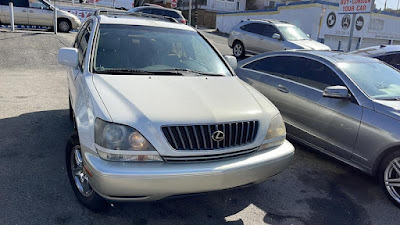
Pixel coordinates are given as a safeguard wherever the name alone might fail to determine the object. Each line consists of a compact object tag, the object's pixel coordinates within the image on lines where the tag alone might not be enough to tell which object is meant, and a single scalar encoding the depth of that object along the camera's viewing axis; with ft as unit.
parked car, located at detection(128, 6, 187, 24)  58.21
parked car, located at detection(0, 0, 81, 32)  48.98
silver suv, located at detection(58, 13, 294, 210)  8.11
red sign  79.56
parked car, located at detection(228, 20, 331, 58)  39.62
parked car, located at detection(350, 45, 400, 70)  25.16
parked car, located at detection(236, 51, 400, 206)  11.85
